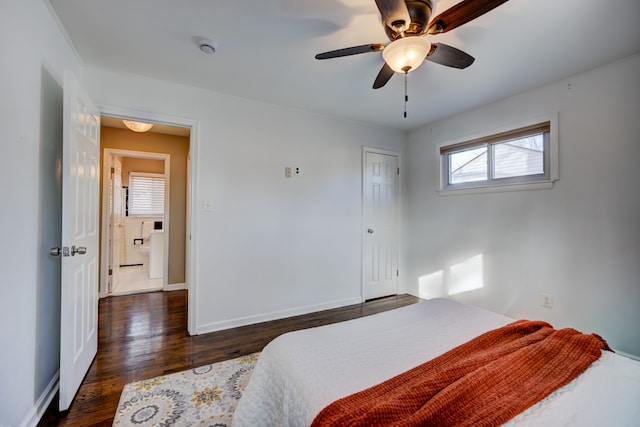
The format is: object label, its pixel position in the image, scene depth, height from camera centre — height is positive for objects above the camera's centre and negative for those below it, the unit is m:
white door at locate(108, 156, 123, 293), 3.82 -0.13
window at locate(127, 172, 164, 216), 5.50 +0.41
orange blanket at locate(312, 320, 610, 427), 0.79 -0.57
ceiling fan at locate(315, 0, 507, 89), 1.25 +0.97
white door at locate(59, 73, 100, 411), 1.54 -0.16
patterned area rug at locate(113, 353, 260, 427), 1.50 -1.14
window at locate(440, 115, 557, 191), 2.54 +0.63
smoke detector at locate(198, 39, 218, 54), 1.88 +1.20
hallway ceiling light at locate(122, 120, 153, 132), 3.27 +1.08
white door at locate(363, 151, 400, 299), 3.60 -0.11
